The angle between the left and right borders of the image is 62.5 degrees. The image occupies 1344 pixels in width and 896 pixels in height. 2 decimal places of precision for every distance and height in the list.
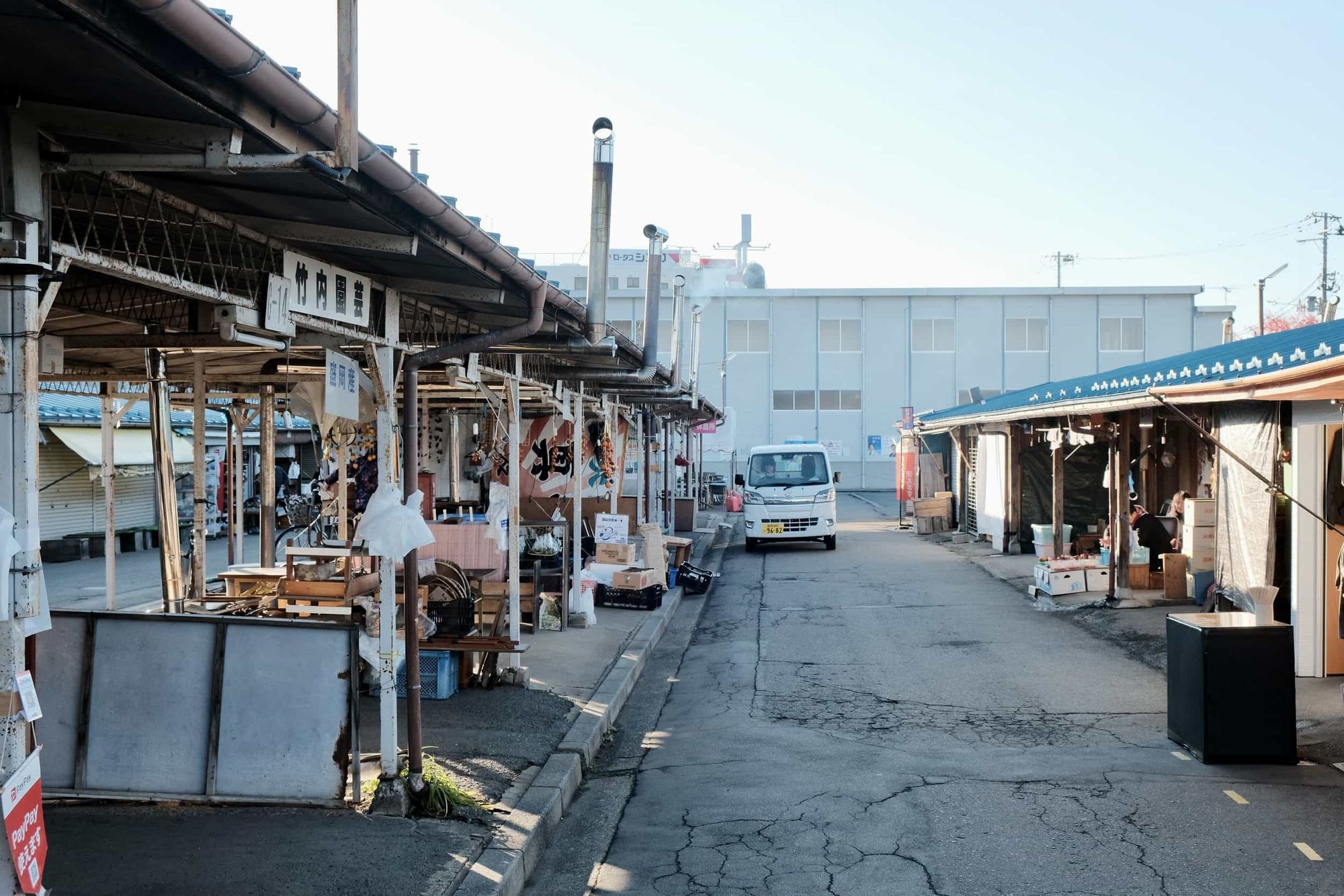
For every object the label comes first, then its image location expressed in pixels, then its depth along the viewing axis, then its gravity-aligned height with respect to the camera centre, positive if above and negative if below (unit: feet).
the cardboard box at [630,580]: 49.73 -4.19
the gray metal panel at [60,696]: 19.26 -3.78
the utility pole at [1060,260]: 215.51 +45.47
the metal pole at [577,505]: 43.73 -0.76
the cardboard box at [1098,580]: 51.42 -4.02
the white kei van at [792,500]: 76.84 -0.78
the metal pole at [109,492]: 37.68 -0.44
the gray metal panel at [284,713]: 19.58 -4.10
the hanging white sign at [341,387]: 21.31 +1.89
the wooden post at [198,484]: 32.60 -0.11
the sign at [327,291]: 18.85 +3.48
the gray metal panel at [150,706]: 19.39 -3.98
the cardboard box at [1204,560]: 46.16 -2.73
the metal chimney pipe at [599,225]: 31.73 +7.64
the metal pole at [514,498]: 34.71 -0.42
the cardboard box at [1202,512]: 45.62 -0.71
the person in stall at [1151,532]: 50.29 -1.73
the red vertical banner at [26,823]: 11.89 -3.78
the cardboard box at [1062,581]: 50.55 -4.06
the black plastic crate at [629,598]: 49.39 -5.00
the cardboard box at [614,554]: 51.39 -3.13
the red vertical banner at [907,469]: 108.06 +2.18
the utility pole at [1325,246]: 124.57 +29.46
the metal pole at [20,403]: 11.94 +0.82
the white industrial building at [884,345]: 163.02 +21.65
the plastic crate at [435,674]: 29.63 -5.10
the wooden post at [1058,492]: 56.49 +0.06
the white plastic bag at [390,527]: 20.24 -0.80
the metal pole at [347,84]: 12.57 +4.61
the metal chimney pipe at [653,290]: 44.29 +8.03
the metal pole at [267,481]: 42.39 +0.03
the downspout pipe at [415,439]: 20.51 +0.88
